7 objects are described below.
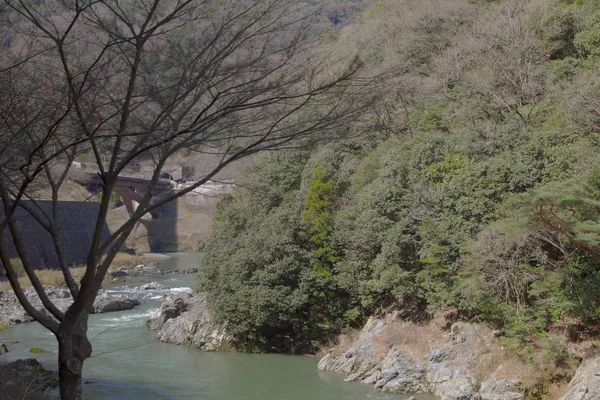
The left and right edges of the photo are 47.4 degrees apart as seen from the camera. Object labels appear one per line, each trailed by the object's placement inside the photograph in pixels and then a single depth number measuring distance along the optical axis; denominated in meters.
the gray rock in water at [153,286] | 30.19
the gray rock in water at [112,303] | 23.92
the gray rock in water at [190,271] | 37.16
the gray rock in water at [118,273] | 35.77
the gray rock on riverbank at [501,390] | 12.25
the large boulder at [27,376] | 9.99
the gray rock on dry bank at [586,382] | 11.43
